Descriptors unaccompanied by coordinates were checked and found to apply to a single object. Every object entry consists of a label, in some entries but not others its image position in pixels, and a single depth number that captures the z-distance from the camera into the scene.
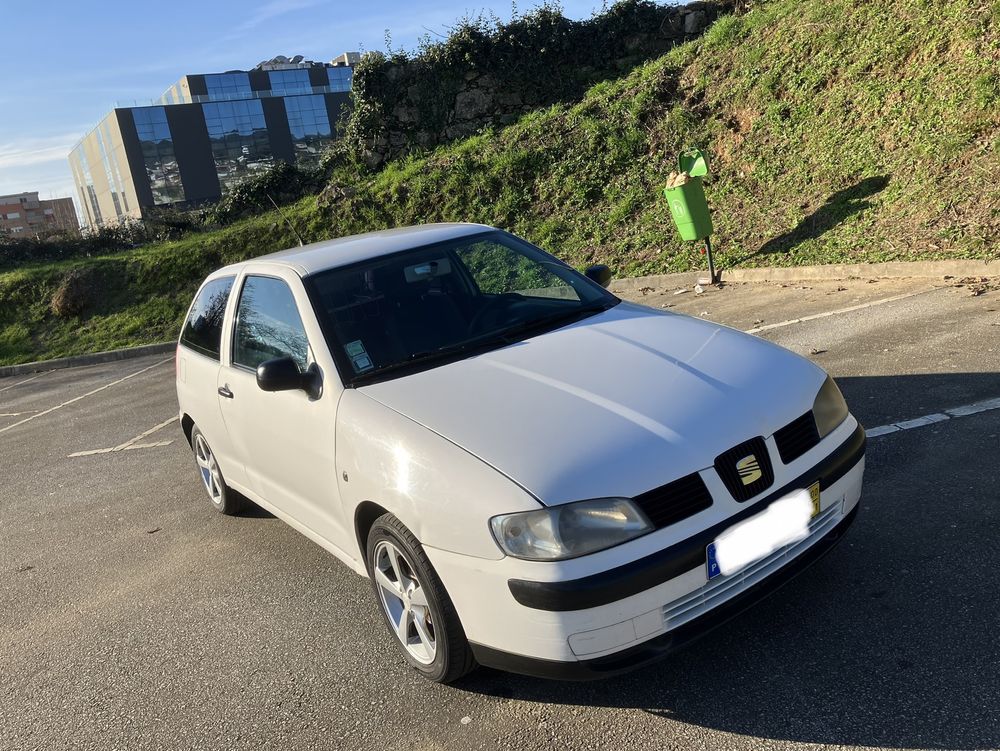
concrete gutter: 8.08
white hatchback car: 2.47
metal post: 10.51
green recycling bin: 10.38
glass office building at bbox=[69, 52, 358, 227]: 70.56
